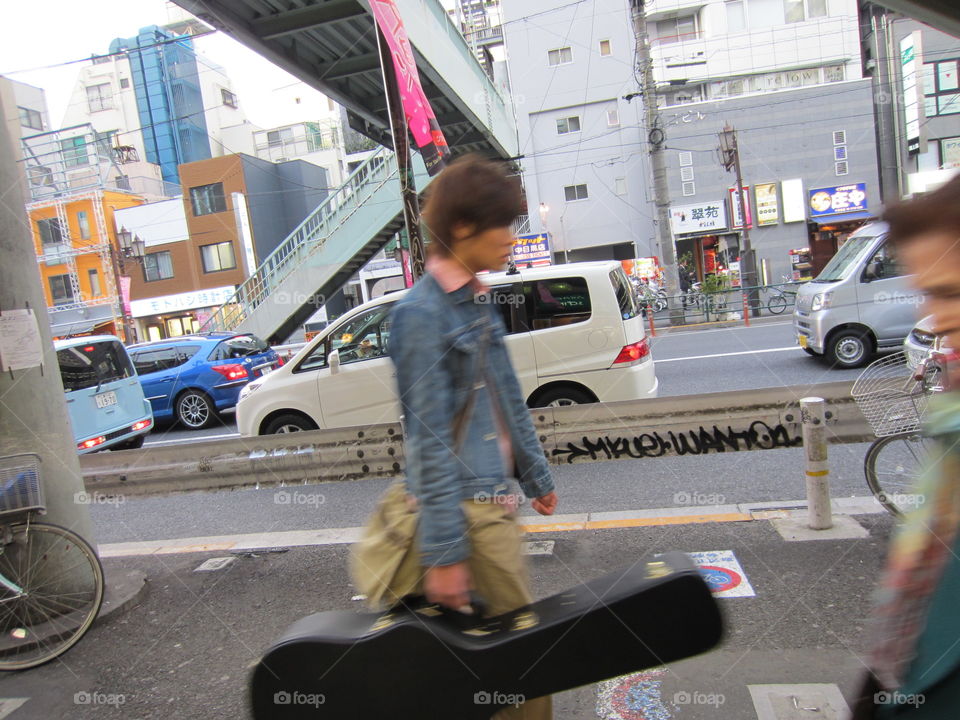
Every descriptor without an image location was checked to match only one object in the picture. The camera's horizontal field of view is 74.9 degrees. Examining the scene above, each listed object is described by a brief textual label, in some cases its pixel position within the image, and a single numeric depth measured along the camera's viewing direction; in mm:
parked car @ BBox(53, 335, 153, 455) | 8703
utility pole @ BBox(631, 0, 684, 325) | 17359
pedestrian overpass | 8508
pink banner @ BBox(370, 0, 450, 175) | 6969
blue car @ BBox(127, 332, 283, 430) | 11200
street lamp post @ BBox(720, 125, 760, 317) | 19450
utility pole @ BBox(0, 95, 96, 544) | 3670
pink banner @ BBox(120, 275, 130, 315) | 21469
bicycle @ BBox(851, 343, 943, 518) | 3549
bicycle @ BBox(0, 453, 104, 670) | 3441
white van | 6566
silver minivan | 8781
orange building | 32406
